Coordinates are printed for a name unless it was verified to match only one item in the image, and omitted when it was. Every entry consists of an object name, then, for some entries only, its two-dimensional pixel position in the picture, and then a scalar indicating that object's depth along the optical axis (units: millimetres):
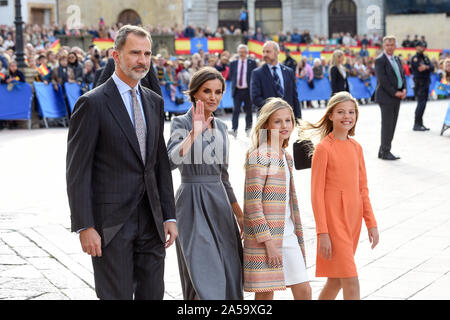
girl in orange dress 4449
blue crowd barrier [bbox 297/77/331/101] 25547
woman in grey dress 4191
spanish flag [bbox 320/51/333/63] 33953
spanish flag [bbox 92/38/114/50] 32719
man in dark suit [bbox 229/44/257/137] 16453
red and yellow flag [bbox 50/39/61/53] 30003
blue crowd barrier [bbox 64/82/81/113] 19234
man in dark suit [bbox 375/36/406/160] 12086
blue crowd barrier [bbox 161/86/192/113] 20969
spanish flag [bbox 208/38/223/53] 38766
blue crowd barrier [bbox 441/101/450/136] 15656
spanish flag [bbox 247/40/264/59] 38312
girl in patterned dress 4266
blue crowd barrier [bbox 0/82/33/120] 18516
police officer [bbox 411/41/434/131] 16578
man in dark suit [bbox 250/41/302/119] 10102
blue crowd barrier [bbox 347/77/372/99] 26969
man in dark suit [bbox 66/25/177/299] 3537
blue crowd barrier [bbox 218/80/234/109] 22472
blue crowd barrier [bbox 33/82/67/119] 19016
